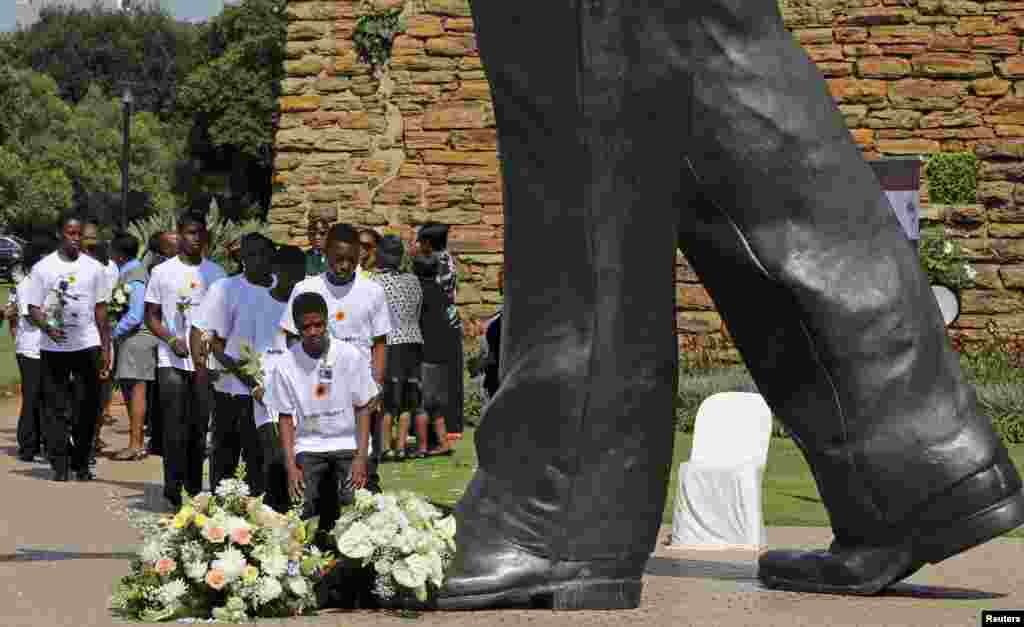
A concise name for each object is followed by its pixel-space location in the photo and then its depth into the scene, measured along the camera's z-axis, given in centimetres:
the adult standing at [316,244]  1587
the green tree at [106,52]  9238
